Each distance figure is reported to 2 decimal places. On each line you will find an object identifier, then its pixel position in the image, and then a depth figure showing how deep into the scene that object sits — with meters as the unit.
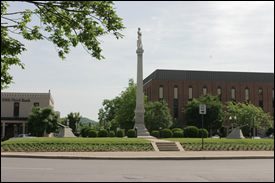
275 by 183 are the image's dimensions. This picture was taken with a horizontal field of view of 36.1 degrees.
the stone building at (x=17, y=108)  85.12
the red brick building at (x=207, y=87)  92.12
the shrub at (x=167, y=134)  46.78
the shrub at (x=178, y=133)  46.66
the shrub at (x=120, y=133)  48.47
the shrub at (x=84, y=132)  50.12
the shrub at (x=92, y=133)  47.70
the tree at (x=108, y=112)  84.31
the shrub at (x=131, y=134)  45.23
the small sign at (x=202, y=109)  29.61
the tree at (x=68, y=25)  8.20
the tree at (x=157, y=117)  71.38
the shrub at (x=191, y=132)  45.69
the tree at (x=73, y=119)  96.57
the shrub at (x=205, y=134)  46.23
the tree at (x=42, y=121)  70.81
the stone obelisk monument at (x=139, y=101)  46.20
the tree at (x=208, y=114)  83.31
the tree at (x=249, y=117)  74.72
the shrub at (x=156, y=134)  52.49
